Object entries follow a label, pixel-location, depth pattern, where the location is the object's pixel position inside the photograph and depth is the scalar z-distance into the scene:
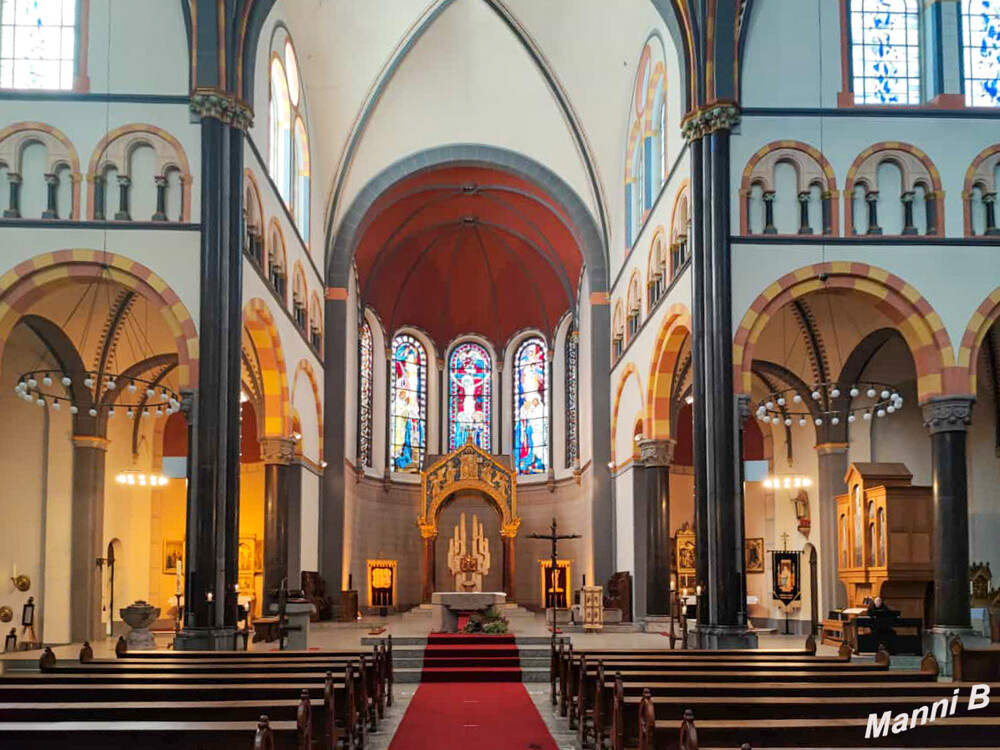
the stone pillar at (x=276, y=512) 28.31
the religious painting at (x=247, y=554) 33.44
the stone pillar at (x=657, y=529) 28.30
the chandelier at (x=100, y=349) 23.52
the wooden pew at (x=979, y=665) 15.47
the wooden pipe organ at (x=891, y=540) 22.75
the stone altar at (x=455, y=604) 26.60
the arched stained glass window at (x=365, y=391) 40.84
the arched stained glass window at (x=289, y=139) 26.61
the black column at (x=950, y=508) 19.83
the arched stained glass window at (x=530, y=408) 44.62
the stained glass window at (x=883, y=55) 21.64
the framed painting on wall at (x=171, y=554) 32.09
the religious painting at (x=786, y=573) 26.25
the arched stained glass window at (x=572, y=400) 41.28
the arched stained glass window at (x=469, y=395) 45.44
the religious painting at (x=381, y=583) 39.97
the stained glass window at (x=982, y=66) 21.67
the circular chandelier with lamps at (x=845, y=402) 25.92
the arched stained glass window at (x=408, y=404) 43.97
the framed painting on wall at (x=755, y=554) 32.38
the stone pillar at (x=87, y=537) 24.59
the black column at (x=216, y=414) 19.73
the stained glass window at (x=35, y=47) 21.11
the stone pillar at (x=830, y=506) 26.95
